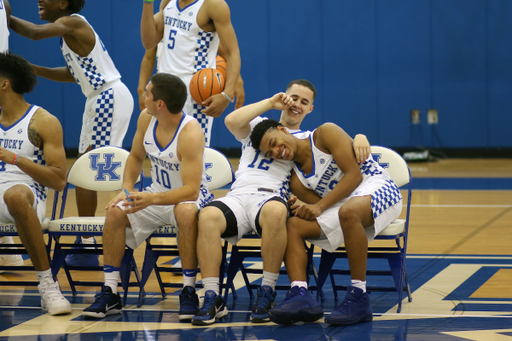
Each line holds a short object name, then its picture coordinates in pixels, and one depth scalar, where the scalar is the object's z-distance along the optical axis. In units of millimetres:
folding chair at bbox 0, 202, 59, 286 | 7145
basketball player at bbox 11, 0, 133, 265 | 9633
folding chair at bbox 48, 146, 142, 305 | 7437
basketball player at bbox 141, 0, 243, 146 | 8716
